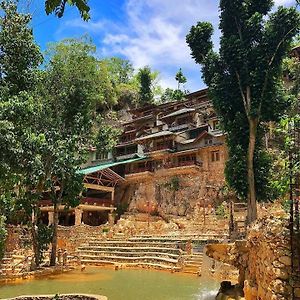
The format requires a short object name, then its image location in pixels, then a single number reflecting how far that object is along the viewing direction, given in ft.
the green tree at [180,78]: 196.24
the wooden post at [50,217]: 123.60
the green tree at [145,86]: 183.11
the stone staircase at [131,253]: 77.02
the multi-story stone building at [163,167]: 122.93
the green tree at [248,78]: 58.85
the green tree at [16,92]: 40.68
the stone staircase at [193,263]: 67.85
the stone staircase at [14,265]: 63.04
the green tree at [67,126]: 72.79
